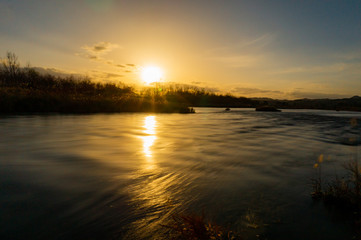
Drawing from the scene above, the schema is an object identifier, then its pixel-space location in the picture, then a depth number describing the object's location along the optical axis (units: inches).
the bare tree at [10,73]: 2186.5
